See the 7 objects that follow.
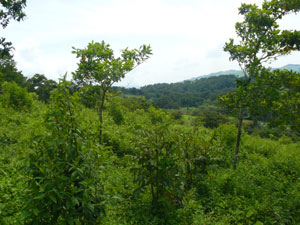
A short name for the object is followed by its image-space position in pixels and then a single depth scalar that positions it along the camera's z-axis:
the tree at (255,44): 6.48
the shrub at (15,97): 11.45
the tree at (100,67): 6.64
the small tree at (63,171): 2.49
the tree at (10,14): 7.56
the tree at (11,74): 30.75
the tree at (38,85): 28.74
